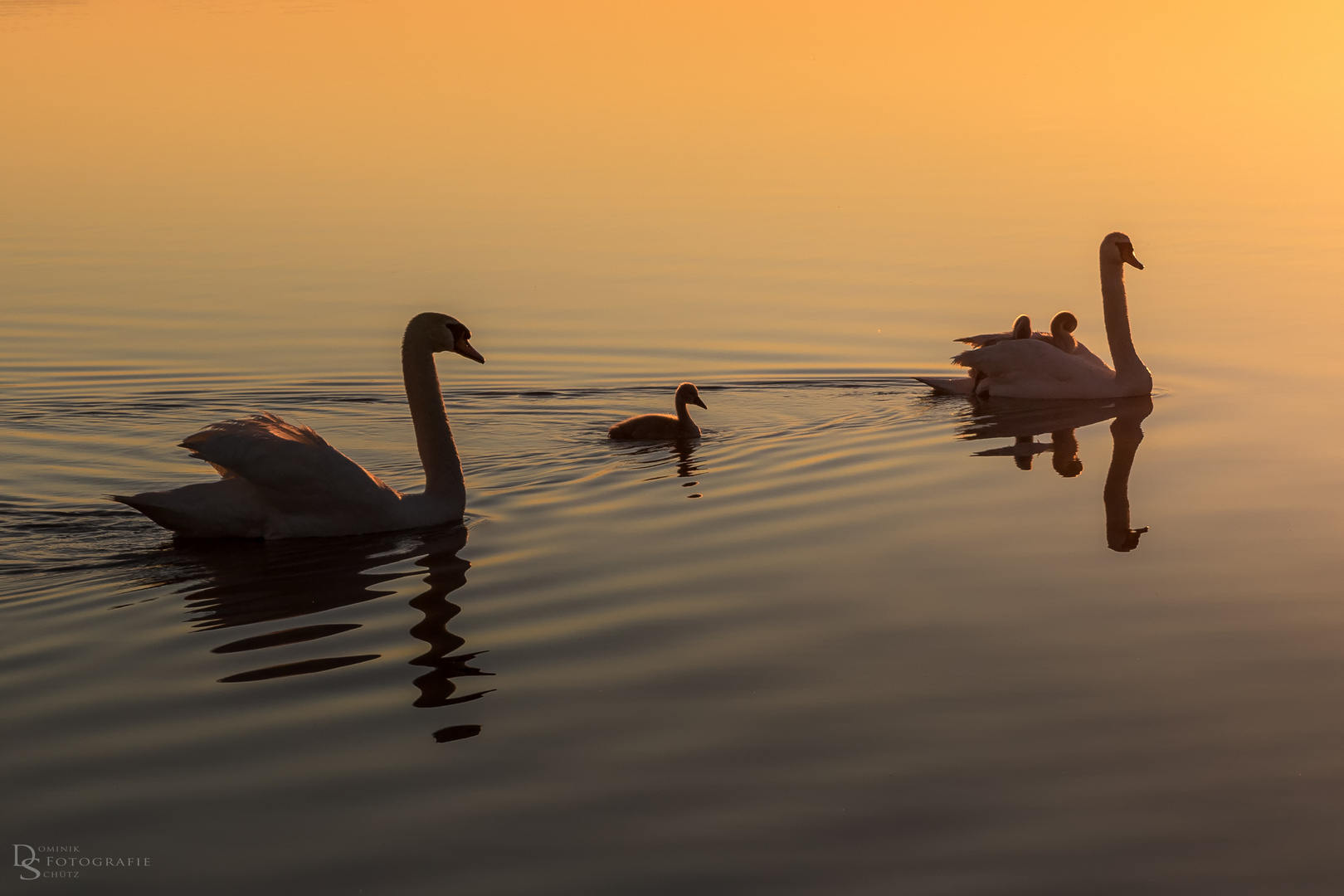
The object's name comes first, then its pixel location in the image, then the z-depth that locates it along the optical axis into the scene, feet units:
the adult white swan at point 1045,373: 46.73
